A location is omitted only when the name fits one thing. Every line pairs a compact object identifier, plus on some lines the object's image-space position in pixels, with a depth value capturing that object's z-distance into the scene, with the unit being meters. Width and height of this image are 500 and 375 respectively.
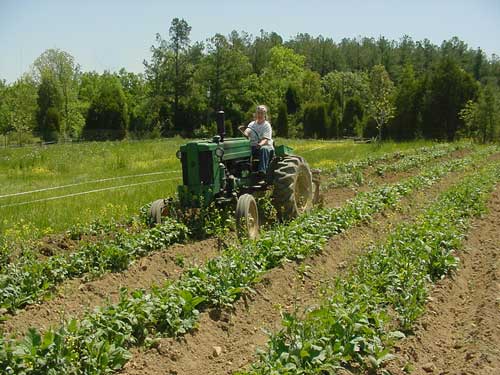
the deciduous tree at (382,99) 38.28
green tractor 8.51
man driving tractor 9.66
